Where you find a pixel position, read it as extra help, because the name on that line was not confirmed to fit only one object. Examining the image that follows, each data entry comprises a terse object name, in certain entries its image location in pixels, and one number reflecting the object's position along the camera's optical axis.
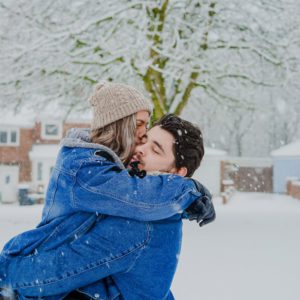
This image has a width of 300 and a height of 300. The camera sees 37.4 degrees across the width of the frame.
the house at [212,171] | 29.81
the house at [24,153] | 28.12
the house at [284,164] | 33.16
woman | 1.63
